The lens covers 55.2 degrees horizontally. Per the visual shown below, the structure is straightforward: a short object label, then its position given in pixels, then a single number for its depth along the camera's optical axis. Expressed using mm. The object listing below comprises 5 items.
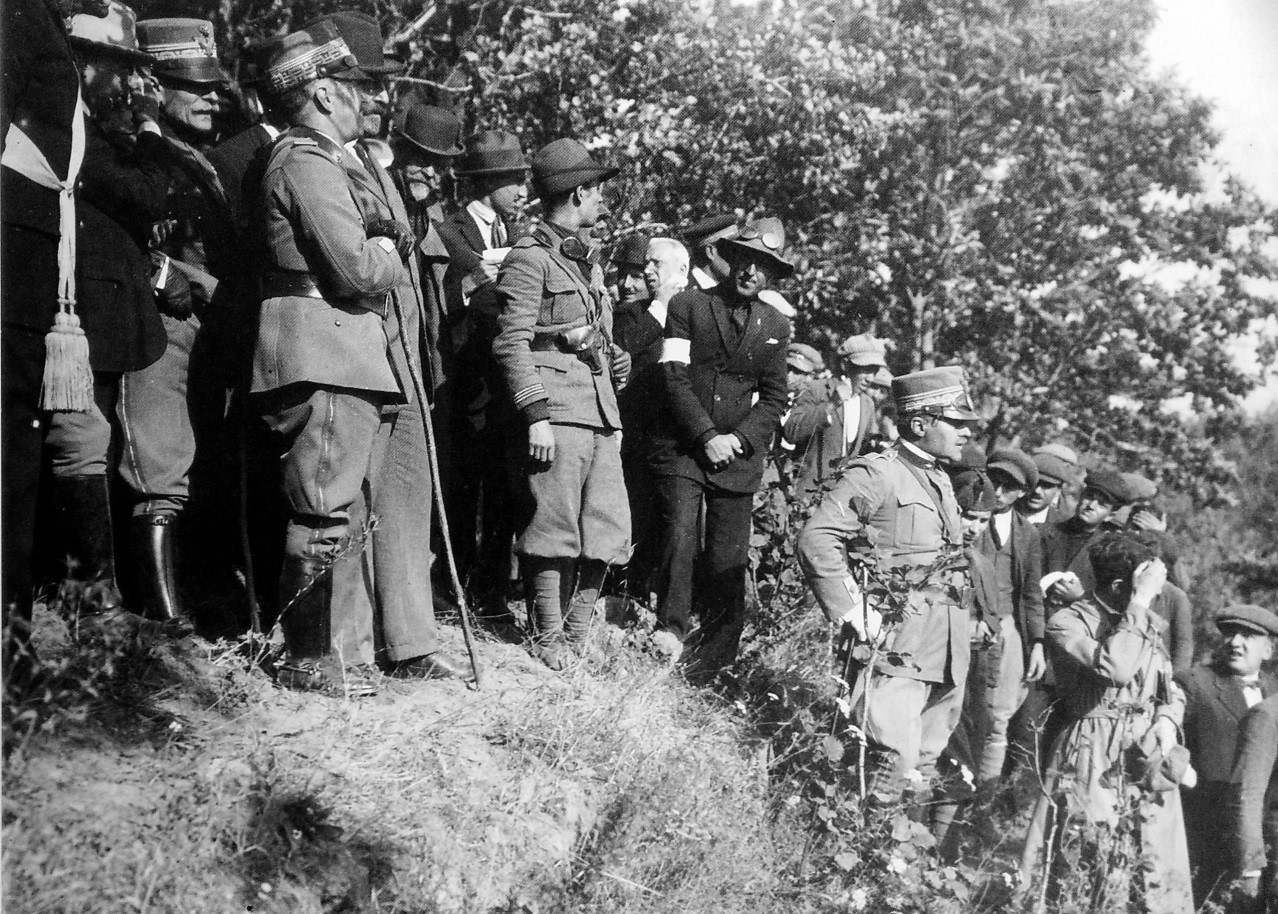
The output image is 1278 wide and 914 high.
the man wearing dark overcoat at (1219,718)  6148
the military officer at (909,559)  4812
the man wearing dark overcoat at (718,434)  5680
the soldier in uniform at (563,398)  4949
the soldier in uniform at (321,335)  4016
